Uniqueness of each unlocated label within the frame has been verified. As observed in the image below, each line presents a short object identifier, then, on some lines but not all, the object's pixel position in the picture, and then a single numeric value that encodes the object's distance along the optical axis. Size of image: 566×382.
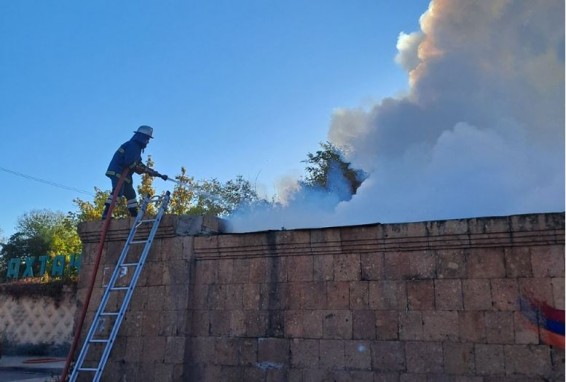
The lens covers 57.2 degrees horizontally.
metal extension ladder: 6.75
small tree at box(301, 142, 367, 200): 20.70
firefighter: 8.12
